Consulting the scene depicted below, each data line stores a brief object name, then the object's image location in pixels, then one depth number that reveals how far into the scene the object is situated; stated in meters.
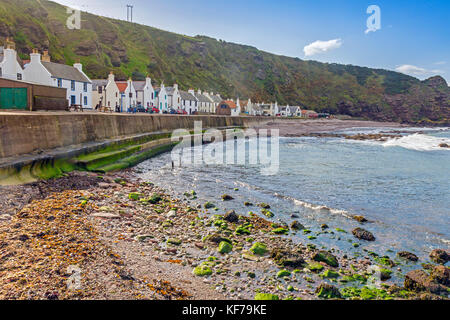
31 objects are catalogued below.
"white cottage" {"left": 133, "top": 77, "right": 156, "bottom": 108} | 58.94
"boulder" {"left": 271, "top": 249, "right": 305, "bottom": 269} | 7.41
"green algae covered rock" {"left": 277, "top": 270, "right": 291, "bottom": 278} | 6.92
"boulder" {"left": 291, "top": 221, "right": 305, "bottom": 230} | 10.13
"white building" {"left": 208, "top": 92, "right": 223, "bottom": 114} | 96.99
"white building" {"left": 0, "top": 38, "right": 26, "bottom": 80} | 34.12
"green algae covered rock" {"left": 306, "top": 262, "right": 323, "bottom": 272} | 7.26
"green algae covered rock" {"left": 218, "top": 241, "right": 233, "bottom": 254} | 8.02
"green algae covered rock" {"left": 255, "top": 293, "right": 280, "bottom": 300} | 5.84
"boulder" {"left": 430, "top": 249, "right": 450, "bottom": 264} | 8.14
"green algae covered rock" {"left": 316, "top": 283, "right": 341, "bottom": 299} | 6.14
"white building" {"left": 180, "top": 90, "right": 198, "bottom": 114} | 78.81
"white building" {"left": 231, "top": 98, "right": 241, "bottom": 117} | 91.44
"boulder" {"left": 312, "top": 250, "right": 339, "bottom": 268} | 7.63
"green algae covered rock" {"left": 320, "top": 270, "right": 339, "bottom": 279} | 7.03
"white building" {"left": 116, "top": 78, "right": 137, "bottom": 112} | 54.34
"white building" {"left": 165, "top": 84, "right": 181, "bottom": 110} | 71.69
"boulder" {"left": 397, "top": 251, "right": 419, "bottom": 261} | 8.14
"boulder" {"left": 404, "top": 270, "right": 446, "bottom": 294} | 6.61
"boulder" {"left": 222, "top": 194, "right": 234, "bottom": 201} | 13.38
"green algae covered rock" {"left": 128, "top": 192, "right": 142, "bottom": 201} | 11.96
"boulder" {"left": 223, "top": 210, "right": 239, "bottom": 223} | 10.43
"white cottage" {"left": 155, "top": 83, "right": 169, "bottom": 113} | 65.00
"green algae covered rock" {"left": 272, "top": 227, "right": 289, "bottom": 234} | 9.70
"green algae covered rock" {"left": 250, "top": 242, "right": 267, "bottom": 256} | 8.00
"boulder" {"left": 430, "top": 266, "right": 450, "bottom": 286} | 6.91
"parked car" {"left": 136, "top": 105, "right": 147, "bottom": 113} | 48.76
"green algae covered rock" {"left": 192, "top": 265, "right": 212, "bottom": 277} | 6.72
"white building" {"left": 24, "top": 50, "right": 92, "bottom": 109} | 38.22
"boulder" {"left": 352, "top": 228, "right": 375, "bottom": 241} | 9.48
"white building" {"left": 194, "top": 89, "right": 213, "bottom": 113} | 90.00
